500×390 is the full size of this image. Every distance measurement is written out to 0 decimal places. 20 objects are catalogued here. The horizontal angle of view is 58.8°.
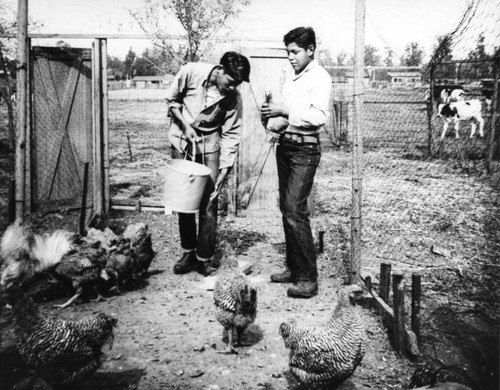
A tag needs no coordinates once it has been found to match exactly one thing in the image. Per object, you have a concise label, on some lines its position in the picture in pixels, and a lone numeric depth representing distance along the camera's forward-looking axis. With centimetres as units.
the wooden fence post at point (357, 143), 398
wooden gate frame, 644
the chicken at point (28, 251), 354
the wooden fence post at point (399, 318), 339
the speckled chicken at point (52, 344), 274
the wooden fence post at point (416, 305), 338
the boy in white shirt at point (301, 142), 411
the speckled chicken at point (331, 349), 281
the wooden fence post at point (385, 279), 396
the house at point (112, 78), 3651
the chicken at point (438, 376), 254
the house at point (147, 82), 3666
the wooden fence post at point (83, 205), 582
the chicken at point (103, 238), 485
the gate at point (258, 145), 737
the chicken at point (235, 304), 346
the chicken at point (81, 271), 430
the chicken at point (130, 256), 454
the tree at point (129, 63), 4752
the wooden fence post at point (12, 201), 529
